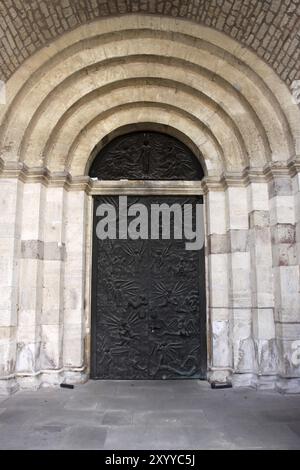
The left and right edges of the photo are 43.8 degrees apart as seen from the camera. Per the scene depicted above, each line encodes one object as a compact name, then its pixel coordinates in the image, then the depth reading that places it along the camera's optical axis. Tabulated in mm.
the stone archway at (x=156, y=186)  5301
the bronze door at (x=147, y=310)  5762
